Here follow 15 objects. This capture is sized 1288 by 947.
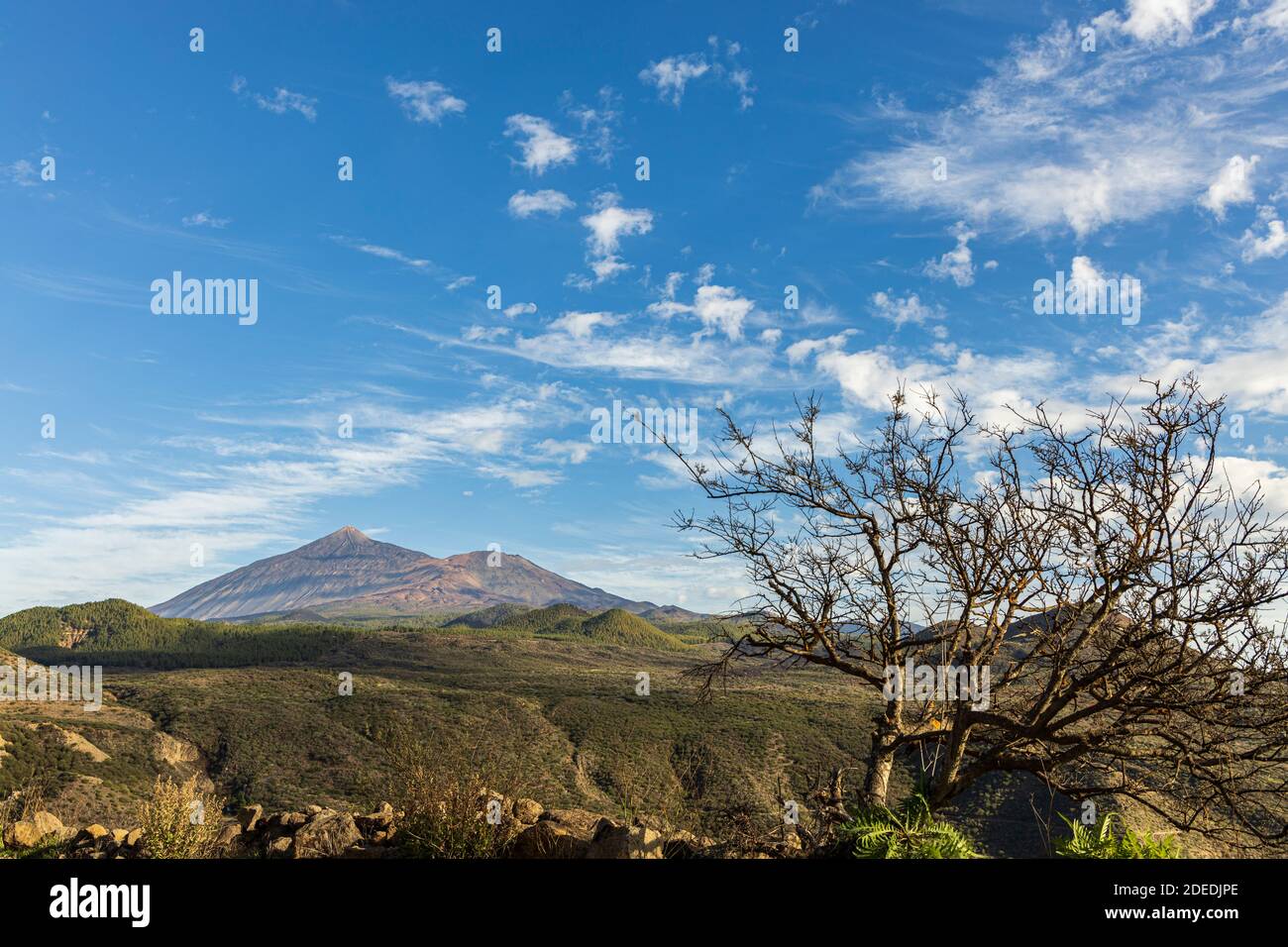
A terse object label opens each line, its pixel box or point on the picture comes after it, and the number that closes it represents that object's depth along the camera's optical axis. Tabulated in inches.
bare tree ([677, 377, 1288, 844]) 288.8
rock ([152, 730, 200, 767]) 1489.9
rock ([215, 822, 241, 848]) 380.8
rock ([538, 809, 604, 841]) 349.0
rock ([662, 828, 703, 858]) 314.3
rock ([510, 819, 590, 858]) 309.4
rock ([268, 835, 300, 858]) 344.5
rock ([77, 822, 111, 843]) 422.9
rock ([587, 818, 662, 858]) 288.2
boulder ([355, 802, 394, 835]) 373.1
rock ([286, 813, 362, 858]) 332.8
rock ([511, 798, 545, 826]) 364.0
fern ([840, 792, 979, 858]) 252.1
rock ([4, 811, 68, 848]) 453.4
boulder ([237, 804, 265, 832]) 409.0
